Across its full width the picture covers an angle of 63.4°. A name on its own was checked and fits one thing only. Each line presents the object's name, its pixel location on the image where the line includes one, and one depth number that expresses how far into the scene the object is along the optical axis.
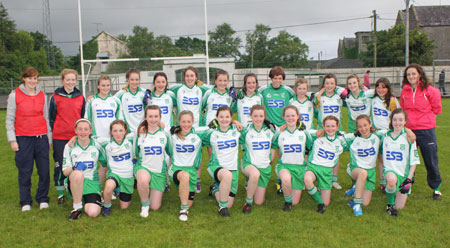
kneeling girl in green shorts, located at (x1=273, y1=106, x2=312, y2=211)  4.27
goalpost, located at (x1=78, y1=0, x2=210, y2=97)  8.18
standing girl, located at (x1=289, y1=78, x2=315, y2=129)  4.97
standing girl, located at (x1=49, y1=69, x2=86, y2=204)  4.45
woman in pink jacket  4.45
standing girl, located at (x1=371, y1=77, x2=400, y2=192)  4.74
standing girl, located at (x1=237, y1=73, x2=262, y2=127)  5.02
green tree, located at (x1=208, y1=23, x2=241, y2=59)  48.78
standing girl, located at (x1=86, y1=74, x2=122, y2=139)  4.80
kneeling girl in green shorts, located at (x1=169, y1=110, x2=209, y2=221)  4.23
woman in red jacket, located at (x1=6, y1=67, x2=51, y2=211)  4.20
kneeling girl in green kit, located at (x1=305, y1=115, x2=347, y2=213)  4.20
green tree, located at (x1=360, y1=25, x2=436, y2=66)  29.86
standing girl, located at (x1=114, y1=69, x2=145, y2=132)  5.06
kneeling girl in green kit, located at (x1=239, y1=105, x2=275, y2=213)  4.32
